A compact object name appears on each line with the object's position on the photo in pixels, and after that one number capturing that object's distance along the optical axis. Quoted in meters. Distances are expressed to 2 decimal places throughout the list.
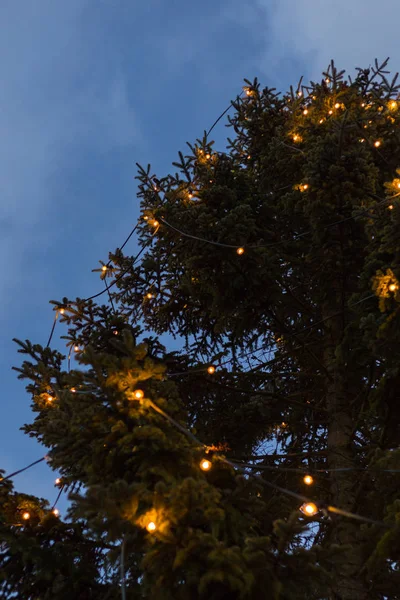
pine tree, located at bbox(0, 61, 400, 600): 3.76
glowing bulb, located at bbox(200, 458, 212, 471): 4.37
